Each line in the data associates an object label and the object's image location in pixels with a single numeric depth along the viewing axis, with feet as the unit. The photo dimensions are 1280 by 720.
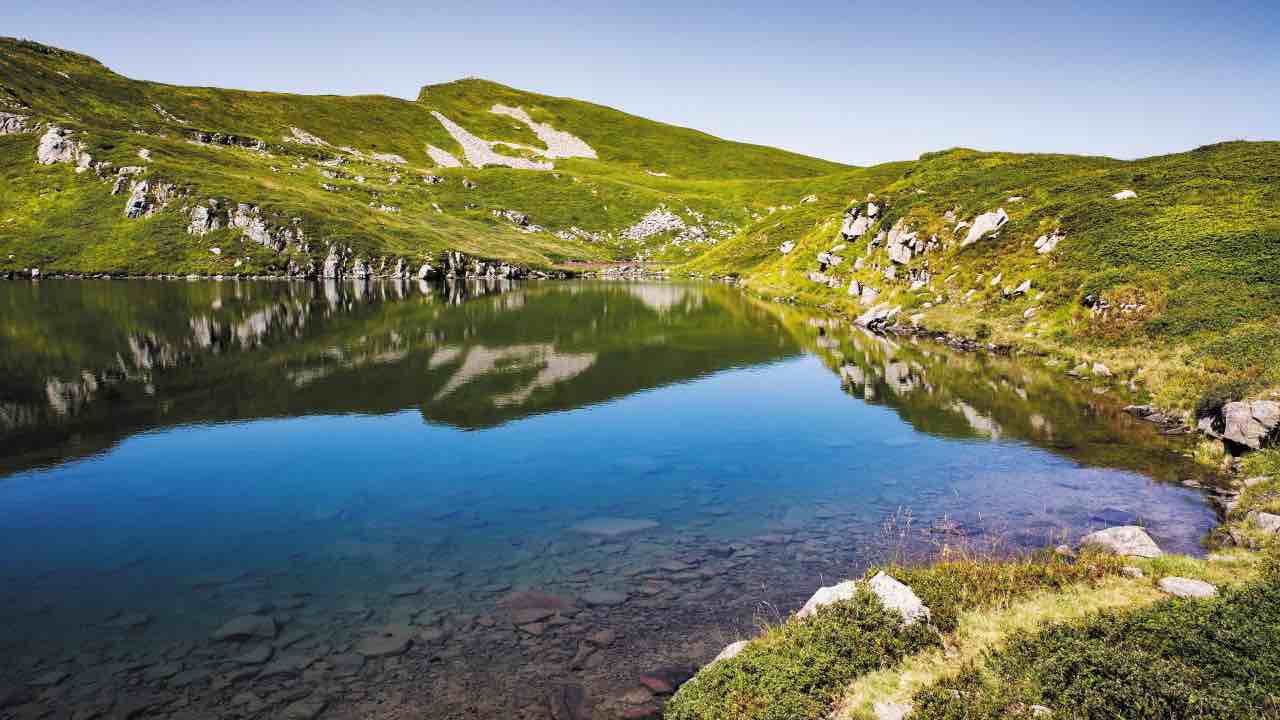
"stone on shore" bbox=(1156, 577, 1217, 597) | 50.03
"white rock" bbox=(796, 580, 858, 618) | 51.62
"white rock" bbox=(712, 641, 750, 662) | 49.29
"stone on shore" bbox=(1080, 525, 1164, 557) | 62.03
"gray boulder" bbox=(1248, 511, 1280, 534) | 65.46
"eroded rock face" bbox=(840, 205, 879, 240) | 351.25
